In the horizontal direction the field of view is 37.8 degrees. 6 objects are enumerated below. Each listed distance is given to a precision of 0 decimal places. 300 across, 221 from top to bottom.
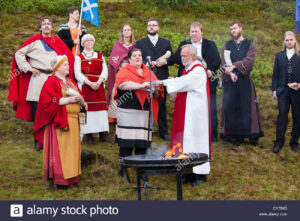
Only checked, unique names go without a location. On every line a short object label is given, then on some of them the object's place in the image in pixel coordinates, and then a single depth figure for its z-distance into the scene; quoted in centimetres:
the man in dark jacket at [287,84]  804
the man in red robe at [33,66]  779
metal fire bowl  491
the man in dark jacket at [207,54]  809
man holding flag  846
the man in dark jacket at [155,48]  806
